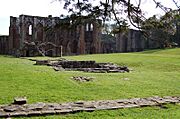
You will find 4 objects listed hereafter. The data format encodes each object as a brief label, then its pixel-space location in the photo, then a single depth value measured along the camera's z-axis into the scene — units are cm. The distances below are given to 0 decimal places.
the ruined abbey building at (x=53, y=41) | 3891
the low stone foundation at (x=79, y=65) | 1908
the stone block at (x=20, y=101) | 853
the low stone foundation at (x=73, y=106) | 797
